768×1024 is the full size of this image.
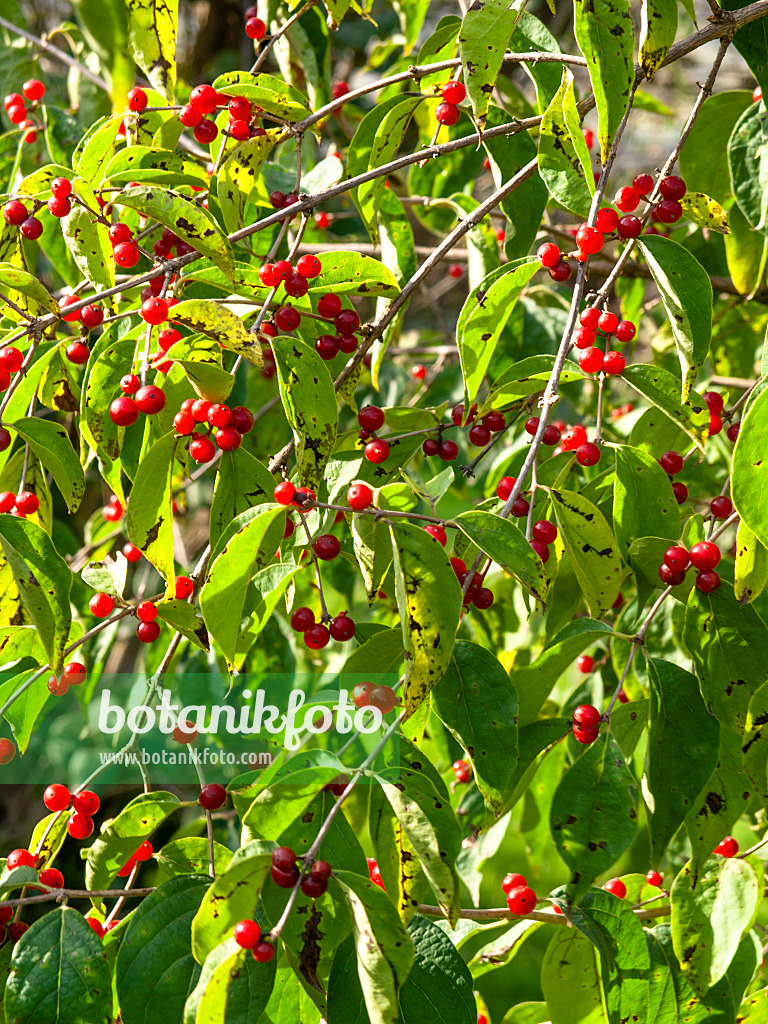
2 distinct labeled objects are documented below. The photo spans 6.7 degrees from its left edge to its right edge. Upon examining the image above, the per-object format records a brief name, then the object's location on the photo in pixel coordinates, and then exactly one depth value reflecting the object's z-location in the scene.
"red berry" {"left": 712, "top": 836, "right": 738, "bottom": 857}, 1.49
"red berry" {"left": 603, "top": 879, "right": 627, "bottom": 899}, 1.48
